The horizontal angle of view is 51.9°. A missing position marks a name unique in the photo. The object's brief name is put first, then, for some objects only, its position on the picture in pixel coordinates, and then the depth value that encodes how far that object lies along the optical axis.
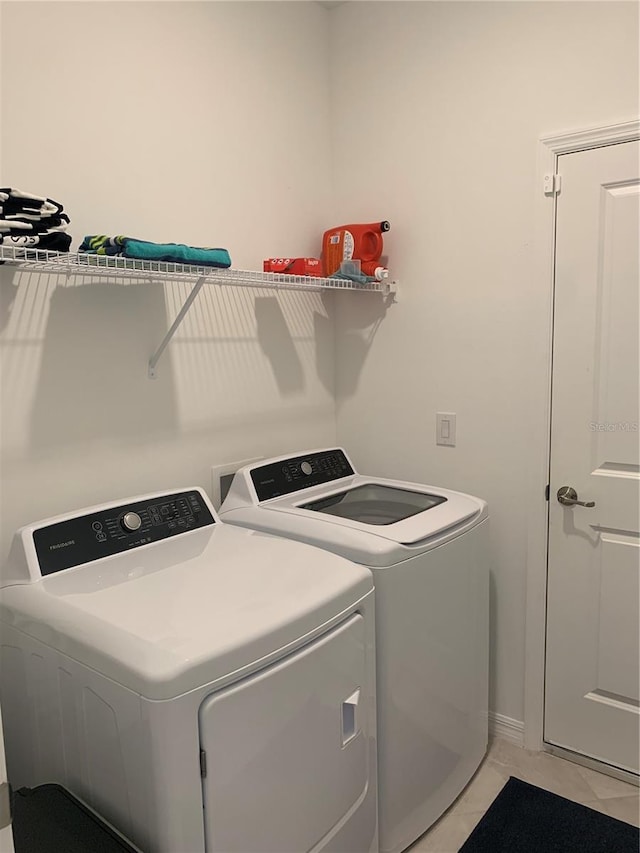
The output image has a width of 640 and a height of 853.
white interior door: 2.04
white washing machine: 1.76
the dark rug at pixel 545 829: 1.93
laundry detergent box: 2.24
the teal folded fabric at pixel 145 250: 1.62
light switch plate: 2.44
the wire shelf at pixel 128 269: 1.52
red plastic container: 2.44
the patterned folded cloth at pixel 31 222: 1.46
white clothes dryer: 1.22
